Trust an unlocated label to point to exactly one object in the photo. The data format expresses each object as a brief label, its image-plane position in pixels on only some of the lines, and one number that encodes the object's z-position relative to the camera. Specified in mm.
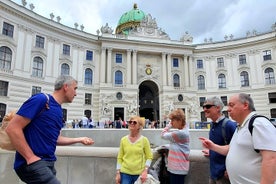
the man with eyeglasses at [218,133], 2938
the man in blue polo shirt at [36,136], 2082
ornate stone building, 29641
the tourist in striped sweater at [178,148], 3395
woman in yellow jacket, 3324
